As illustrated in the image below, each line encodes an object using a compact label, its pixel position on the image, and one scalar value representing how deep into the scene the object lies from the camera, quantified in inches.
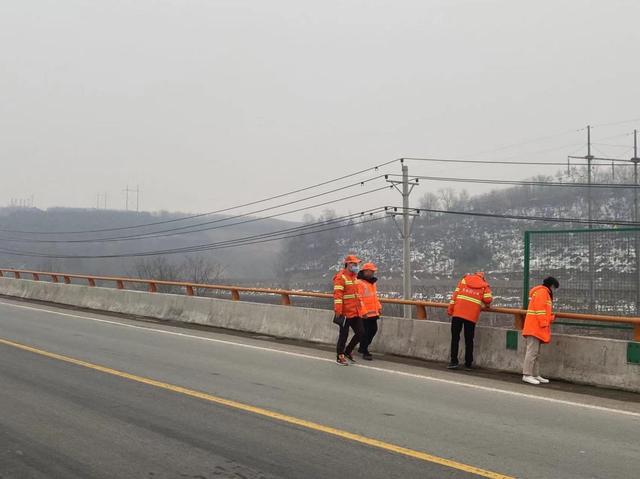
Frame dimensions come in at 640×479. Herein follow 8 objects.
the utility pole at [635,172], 1357.2
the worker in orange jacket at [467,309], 398.6
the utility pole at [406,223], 1336.1
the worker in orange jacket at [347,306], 411.2
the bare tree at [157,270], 3287.4
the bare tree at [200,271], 3470.0
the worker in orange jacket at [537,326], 358.3
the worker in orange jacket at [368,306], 438.3
